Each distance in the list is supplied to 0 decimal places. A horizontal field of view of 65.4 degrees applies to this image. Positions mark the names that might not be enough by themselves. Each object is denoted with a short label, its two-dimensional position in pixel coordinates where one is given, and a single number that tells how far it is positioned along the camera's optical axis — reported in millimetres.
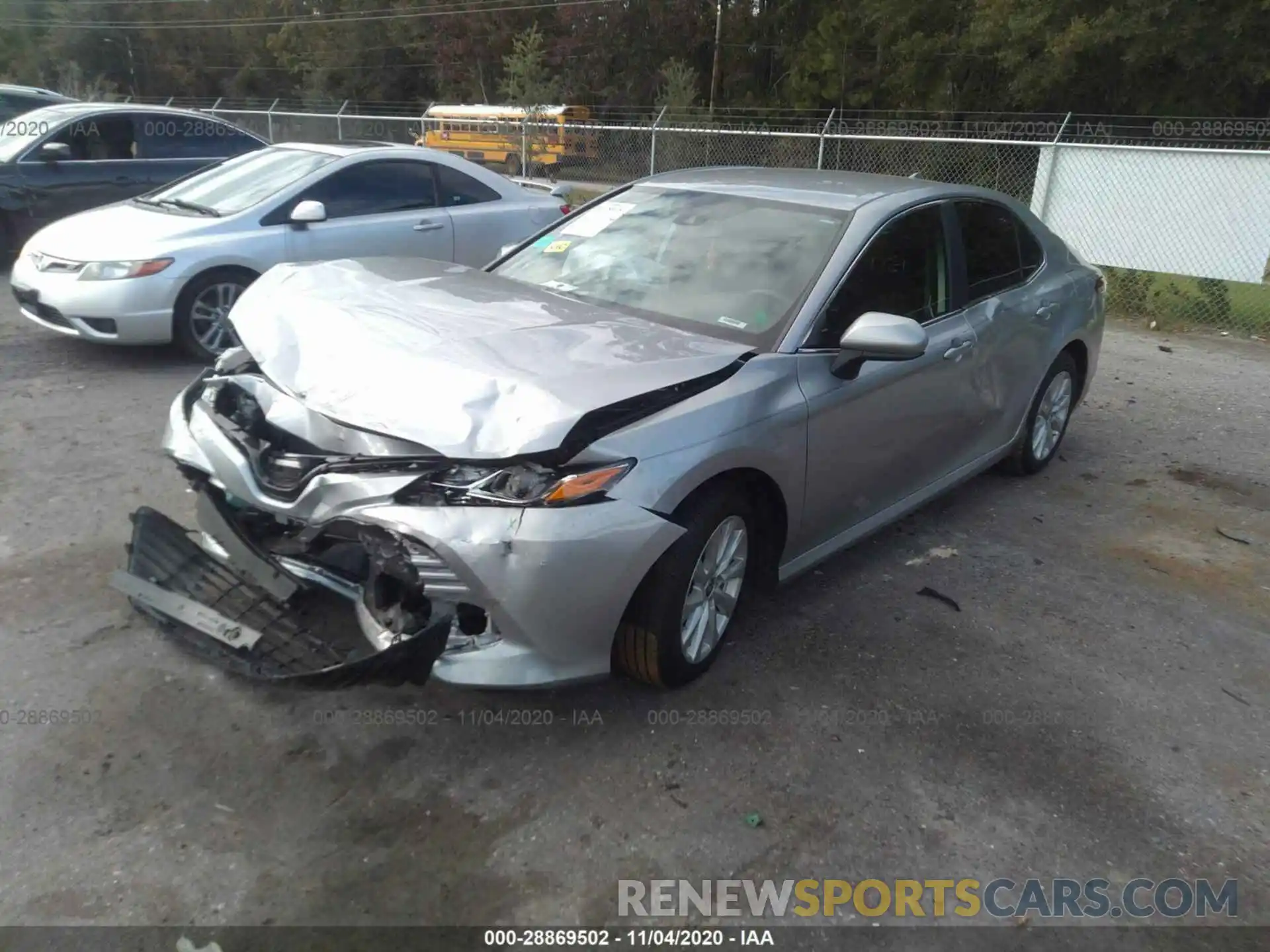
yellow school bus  18781
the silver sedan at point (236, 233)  6629
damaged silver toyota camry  2838
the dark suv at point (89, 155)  9188
